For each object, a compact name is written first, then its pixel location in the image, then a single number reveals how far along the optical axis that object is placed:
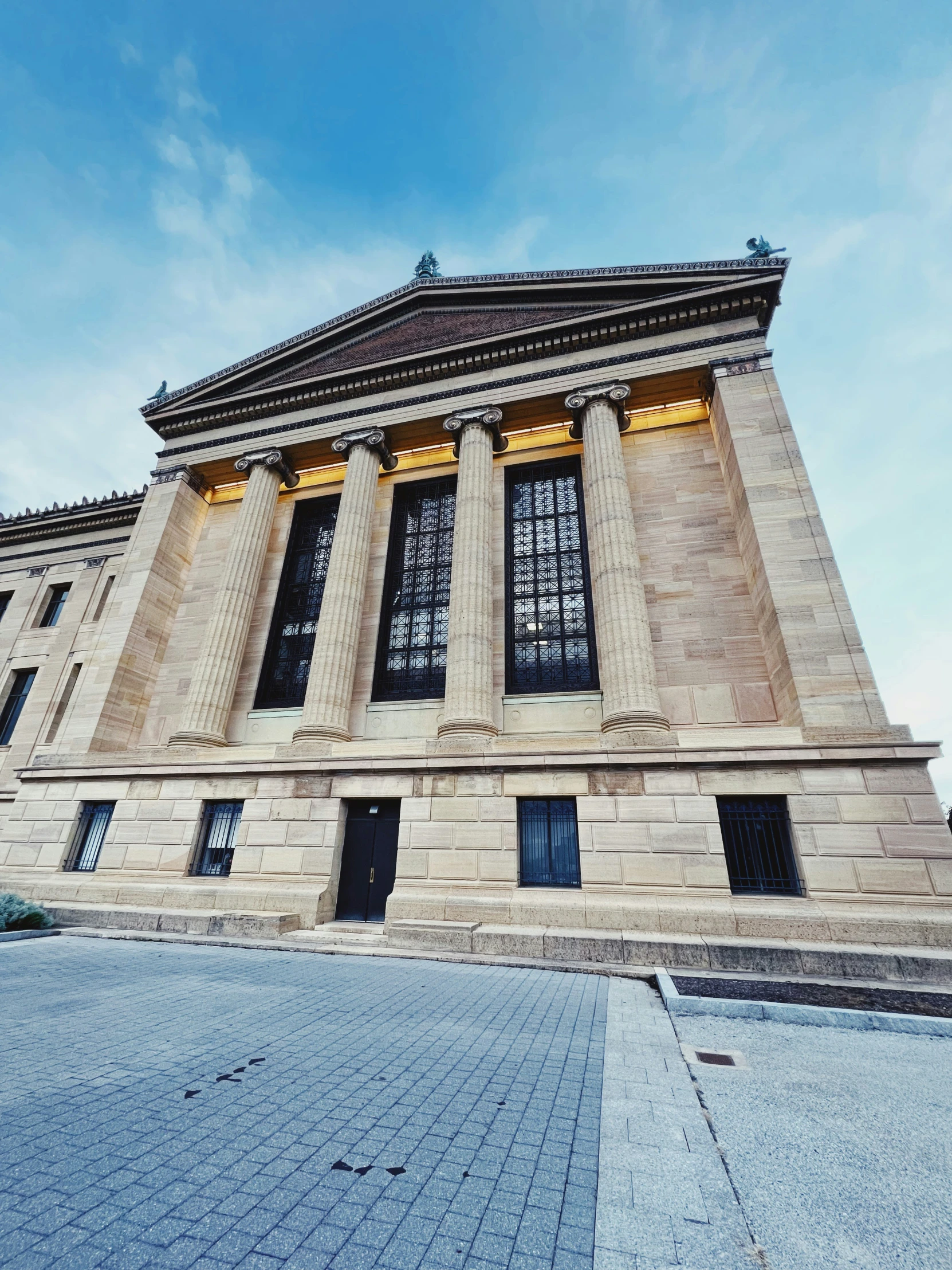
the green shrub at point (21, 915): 11.92
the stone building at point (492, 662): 11.89
